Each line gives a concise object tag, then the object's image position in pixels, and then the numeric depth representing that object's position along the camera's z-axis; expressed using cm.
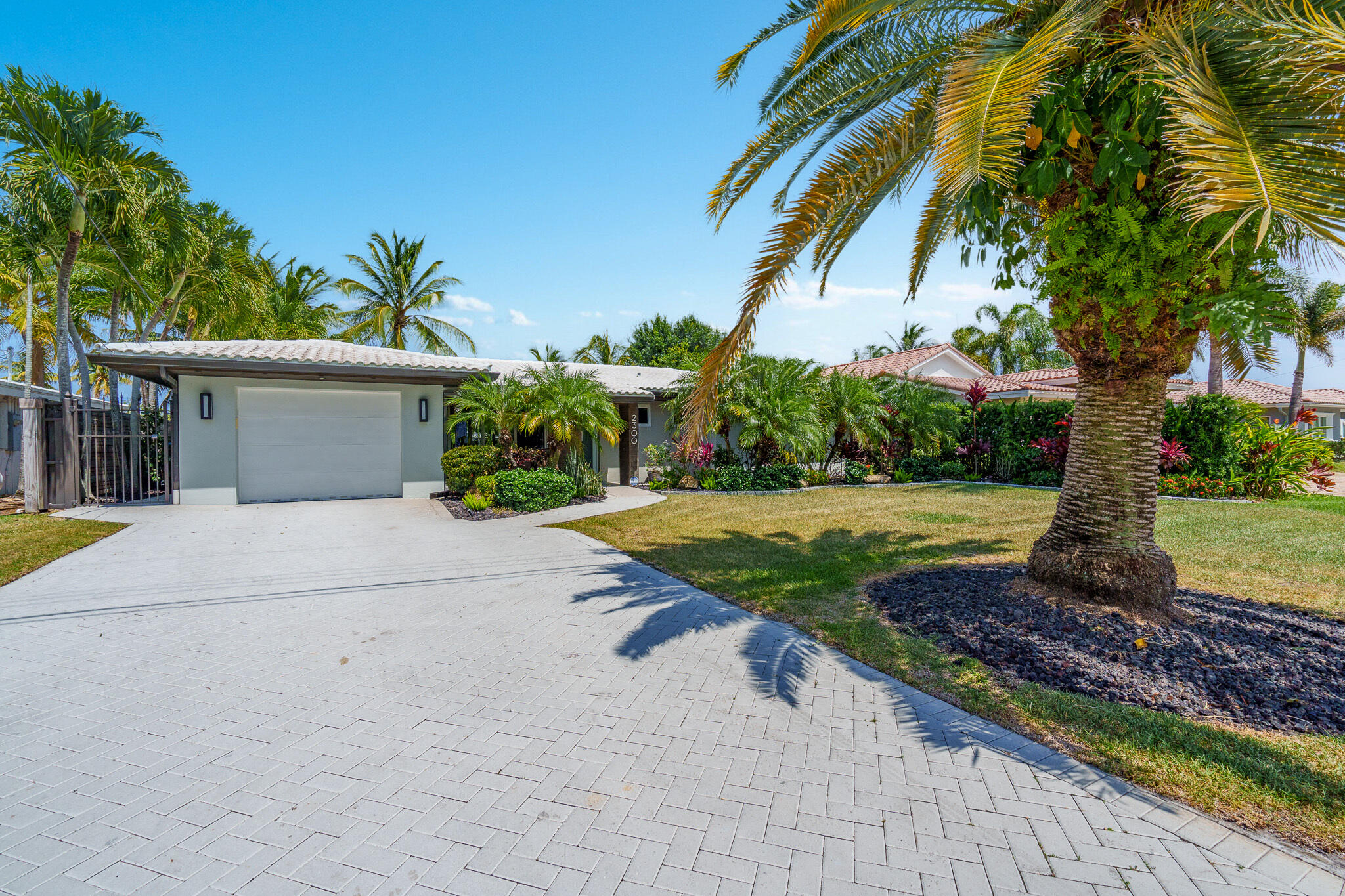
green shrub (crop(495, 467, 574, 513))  1230
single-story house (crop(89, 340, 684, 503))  1242
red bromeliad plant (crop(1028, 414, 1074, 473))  1516
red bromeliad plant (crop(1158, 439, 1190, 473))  1312
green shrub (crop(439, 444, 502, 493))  1346
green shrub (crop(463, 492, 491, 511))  1207
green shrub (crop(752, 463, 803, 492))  1614
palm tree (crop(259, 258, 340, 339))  2647
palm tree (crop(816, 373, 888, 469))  1717
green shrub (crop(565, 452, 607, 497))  1398
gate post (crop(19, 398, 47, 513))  1143
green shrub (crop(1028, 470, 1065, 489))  1524
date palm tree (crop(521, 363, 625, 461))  1263
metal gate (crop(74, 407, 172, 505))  1266
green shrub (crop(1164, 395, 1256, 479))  1277
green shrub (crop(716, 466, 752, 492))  1594
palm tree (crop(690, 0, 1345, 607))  351
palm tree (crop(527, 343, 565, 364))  2931
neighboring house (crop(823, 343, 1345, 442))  2127
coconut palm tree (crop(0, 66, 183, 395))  1230
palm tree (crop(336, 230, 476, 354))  2683
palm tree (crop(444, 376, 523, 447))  1280
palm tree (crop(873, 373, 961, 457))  1784
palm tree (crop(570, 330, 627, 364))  4225
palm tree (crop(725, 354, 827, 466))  1550
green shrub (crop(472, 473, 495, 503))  1253
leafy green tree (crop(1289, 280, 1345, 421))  2472
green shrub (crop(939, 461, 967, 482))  1767
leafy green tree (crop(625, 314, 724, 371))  4422
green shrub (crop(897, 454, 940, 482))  1778
